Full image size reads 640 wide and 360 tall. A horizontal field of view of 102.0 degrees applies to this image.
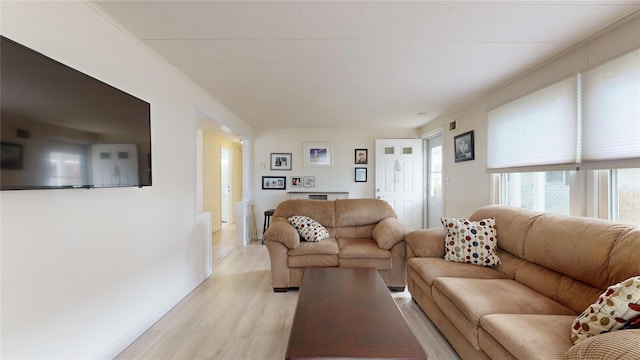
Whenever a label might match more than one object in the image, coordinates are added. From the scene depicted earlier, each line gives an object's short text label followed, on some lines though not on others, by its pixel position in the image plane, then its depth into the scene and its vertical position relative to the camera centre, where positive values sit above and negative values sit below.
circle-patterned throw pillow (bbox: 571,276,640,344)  1.06 -0.58
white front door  5.19 +0.00
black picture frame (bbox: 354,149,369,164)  5.45 +0.44
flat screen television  1.11 +0.28
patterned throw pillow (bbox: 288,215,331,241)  2.97 -0.60
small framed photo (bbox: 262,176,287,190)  5.41 -0.11
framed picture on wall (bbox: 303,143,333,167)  5.42 +0.49
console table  5.25 -0.35
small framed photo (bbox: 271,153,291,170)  5.41 +0.35
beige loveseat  2.74 -0.82
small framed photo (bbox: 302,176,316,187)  5.45 -0.07
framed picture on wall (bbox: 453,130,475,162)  3.53 +0.42
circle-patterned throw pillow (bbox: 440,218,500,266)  2.21 -0.58
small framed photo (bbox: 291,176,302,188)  5.43 -0.07
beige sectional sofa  1.16 -0.74
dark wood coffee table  1.15 -0.77
